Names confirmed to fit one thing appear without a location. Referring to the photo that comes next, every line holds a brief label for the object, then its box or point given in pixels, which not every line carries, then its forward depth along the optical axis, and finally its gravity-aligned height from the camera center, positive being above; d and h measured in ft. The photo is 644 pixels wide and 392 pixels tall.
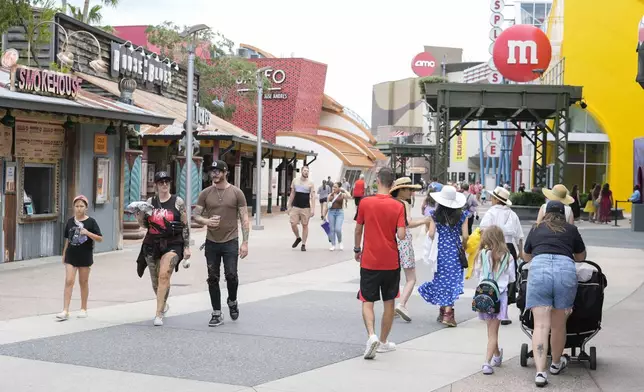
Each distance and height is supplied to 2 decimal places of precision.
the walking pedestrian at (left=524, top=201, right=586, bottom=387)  23.53 -2.61
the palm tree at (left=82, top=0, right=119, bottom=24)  142.62 +25.42
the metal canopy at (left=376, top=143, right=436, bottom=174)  260.42 +8.72
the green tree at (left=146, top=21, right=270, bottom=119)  172.45 +22.38
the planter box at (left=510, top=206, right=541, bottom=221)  113.19 -3.84
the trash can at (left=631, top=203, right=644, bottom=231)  90.94 -3.30
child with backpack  24.59 -2.89
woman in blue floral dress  32.60 -2.78
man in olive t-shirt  32.07 -1.83
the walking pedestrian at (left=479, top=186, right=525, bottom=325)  34.58 -1.47
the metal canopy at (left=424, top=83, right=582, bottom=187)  104.73 +9.51
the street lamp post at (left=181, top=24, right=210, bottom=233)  63.77 +4.50
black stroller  24.32 -3.62
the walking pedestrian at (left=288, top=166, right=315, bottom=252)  63.62 -1.75
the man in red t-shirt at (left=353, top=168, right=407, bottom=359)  26.91 -2.22
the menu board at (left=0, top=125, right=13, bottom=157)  49.78 +1.58
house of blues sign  89.61 +11.14
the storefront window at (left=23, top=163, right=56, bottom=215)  52.95 -1.08
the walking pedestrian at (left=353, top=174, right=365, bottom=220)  100.22 -1.15
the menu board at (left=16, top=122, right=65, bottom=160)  51.52 +1.71
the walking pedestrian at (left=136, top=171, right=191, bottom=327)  31.68 -2.30
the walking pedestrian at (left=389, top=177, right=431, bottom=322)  32.58 -2.84
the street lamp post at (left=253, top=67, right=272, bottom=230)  87.97 +1.87
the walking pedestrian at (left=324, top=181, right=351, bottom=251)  63.87 -2.56
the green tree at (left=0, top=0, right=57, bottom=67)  68.54 +12.51
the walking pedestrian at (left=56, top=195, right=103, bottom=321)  32.45 -2.83
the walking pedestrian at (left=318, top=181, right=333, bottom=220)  86.99 -1.46
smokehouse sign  49.29 +4.97
